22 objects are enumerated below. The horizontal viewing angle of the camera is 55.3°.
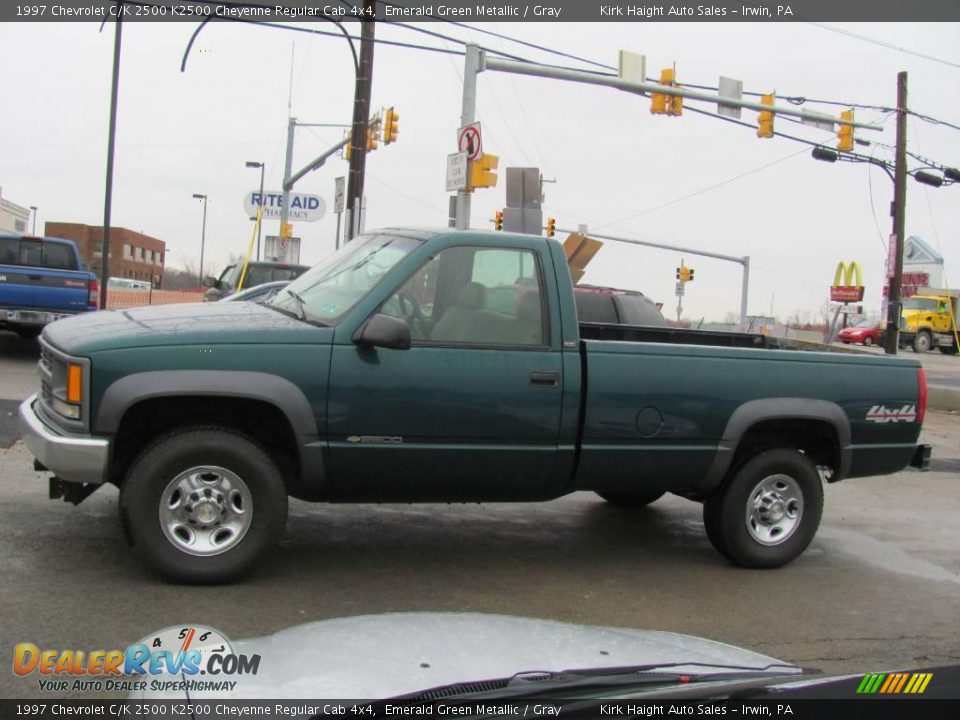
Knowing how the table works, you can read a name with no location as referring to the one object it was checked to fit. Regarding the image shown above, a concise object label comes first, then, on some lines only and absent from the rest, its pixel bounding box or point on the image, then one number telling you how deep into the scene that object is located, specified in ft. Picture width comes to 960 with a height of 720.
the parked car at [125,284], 155.72
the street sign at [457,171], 46.58
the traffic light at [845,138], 65.10
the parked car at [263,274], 52.57
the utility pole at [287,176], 96.36
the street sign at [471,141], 45.57
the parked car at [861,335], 142.51
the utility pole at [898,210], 80.23
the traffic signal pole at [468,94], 48.85
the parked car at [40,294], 41.73
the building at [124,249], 235.81
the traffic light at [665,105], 59.88
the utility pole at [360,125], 49.19
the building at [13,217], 236.79
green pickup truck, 15.46
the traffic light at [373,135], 74.10
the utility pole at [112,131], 57.06
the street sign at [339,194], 57.57
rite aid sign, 120.67
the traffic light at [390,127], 75.15
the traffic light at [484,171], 48.93
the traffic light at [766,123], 62.95
